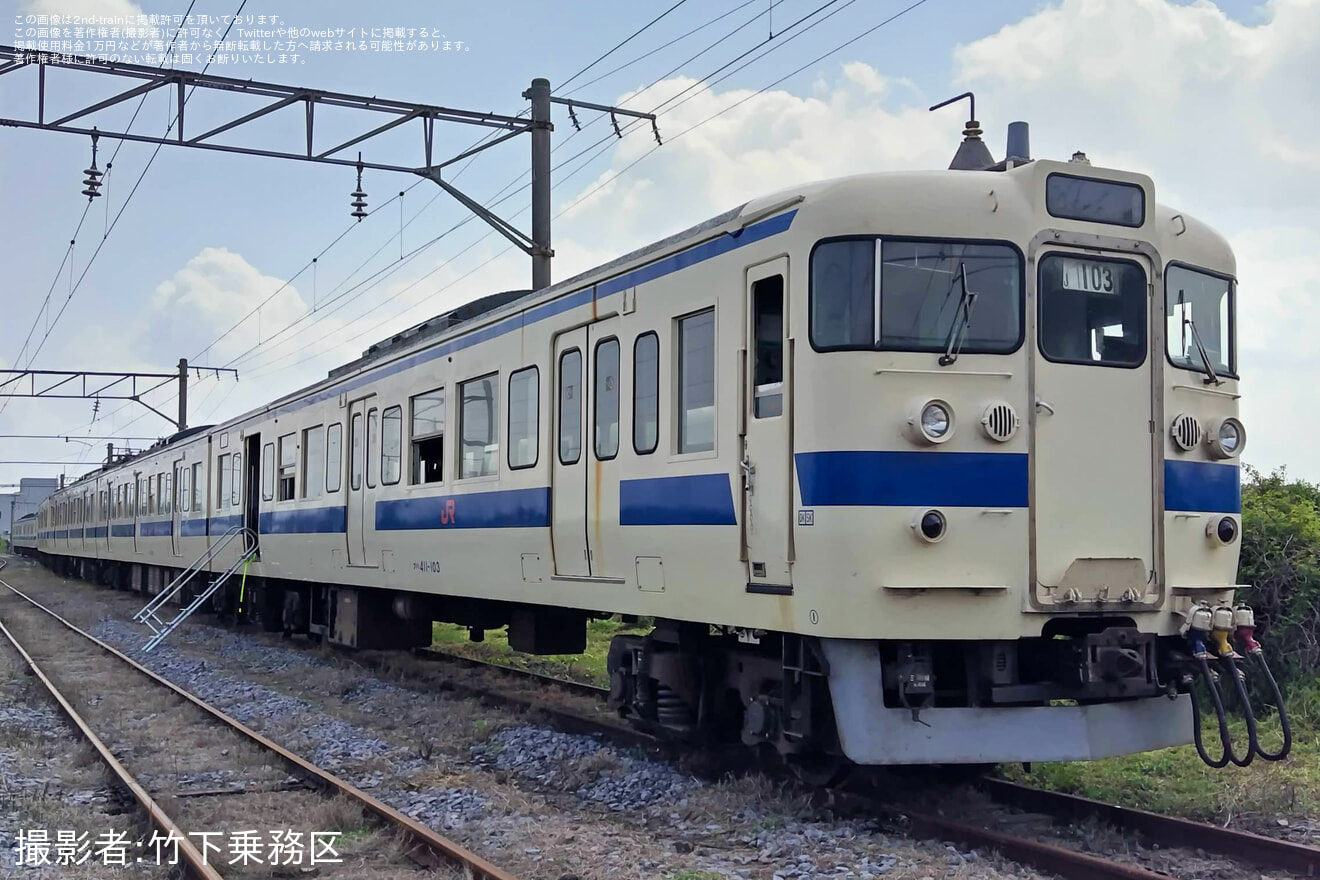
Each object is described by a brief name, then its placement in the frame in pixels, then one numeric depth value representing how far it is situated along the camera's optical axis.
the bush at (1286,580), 9.07
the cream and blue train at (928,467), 6.02
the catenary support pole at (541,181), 13.65
